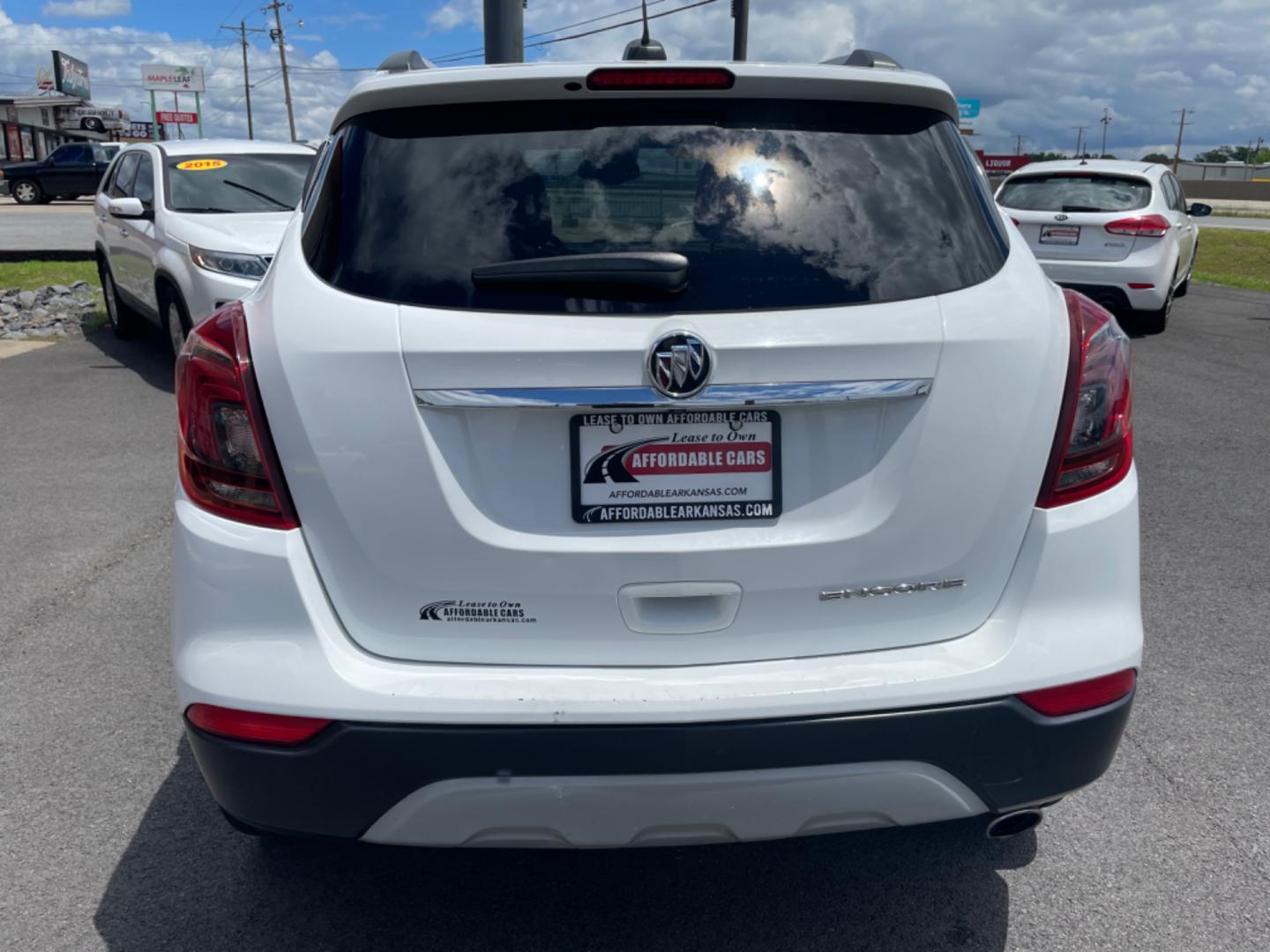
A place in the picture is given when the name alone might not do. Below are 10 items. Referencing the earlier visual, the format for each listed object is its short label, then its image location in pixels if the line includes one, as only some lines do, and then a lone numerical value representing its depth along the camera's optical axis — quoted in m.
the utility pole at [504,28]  11.25
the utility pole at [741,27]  25.53
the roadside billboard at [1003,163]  63.78
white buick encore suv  2.04
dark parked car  35.34
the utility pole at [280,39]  73.38
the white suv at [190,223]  8.47
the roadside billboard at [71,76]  77.12
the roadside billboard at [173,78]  83.50
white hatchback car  11.49
